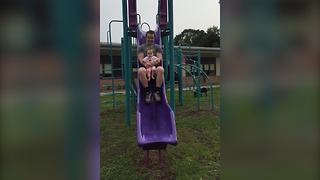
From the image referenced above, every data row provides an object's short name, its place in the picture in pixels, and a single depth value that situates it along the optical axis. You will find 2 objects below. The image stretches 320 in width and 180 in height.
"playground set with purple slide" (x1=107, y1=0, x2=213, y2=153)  2.98
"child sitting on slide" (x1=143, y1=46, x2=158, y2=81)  3.68
